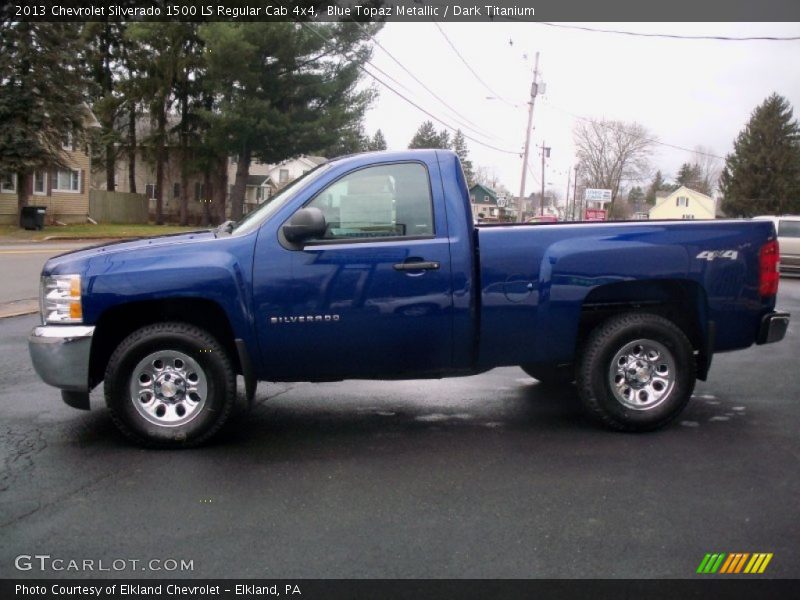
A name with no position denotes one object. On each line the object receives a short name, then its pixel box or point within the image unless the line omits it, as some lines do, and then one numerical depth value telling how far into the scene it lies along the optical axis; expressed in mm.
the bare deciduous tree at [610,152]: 73312
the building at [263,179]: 68312
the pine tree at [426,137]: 76500
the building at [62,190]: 36531
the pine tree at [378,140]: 94238
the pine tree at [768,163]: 66812
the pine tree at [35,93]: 31938
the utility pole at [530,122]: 41662
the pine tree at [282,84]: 36844
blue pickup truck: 5223
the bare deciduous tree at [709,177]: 97062
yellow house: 85000
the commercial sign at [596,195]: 59216
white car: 21812
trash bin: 34594
